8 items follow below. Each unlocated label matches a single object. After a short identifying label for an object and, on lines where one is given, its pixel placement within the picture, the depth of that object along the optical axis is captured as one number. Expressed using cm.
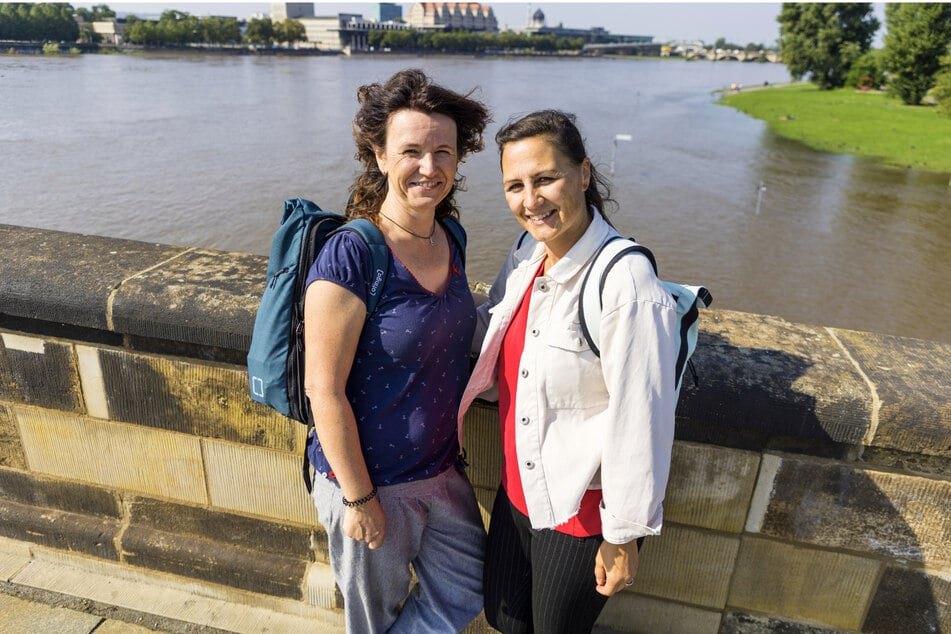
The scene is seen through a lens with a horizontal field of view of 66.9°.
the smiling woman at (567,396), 139
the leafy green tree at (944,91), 2816
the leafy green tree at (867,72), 4716
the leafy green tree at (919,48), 3834
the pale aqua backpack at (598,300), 146
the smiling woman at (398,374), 157
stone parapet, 175
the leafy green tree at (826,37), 5062
